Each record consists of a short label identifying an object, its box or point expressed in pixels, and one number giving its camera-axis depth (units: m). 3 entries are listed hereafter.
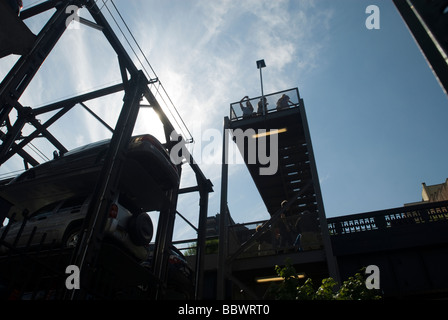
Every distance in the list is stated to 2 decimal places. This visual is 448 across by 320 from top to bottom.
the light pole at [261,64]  18.56
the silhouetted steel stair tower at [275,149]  12.11
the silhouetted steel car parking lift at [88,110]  5.03
